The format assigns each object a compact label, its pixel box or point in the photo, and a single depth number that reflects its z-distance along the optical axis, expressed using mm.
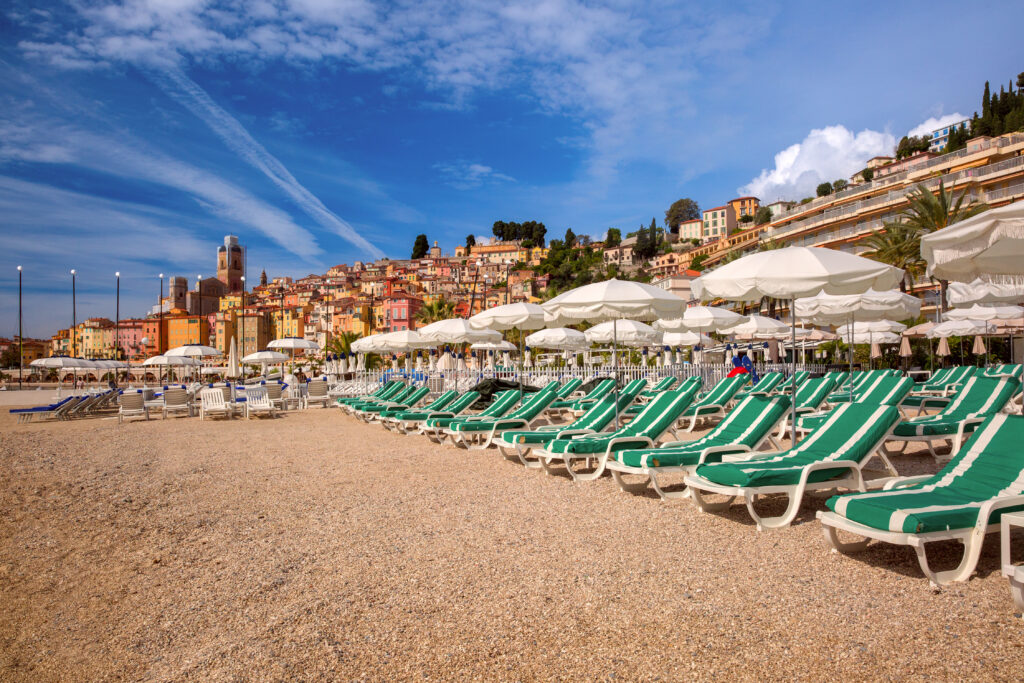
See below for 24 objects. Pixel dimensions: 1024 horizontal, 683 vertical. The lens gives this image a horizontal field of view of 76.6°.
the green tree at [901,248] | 28092
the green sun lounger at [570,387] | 11897
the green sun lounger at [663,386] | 12492
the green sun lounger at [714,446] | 5633
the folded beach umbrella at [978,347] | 20375
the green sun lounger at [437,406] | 12378
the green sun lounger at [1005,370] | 11414
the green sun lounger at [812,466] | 4652
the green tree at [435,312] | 54231
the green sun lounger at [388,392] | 15781
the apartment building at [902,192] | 38500
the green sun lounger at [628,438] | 6609
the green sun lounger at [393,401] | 14398
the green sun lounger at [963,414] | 6891
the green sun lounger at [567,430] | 7527
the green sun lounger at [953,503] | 3482
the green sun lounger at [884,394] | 7855
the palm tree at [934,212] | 26906
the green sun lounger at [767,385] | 12320
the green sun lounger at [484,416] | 9977
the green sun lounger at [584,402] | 11875
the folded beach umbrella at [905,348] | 22183
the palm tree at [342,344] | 39656
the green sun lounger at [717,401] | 10305
